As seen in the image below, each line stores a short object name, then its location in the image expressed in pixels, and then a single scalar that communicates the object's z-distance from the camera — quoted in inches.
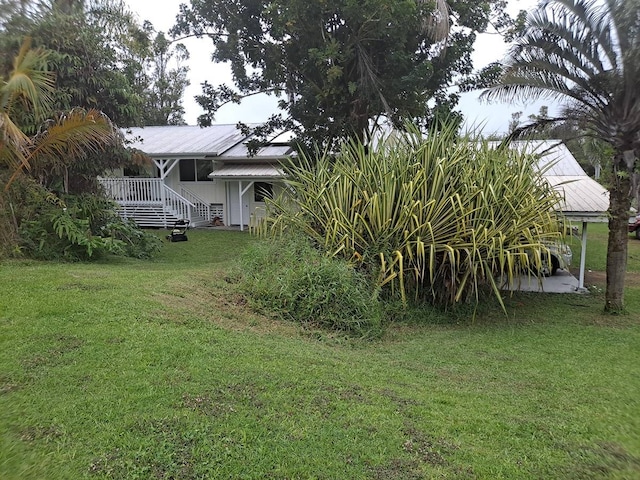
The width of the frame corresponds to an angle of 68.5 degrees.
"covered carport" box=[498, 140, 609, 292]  363.3
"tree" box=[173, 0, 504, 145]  423.8
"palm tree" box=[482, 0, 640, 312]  279.7
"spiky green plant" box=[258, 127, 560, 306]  273.9
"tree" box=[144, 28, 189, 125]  1328.7
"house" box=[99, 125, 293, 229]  733.9
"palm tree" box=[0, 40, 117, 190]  287.1
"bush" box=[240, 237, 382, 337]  243.3
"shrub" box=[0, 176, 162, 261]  350.6
